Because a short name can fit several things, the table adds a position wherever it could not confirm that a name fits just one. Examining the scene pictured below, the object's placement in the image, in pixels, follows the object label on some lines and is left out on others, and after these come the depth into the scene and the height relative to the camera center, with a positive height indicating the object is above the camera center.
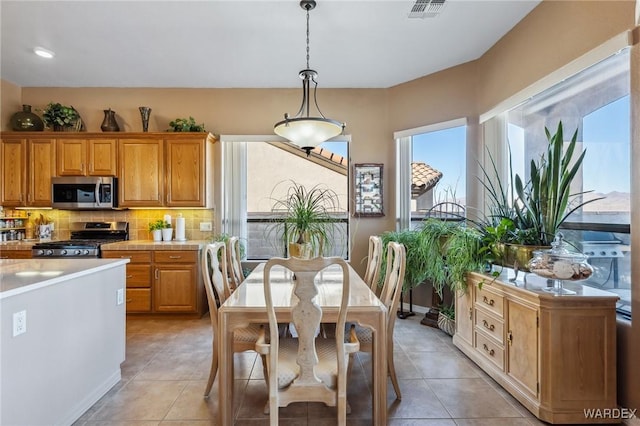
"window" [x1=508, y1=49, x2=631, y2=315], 2.08 +0.34
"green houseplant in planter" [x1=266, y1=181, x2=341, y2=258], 2.45 -0.12
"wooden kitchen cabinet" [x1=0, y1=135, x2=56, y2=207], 4.03 +0.56
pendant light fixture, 2.34 +0.63
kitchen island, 1.57 -0.70
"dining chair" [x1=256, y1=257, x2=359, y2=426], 1.55 -0.72
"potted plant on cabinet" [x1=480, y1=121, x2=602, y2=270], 2.16 -0.01
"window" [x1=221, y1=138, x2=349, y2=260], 4.46 +0.46
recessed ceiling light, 3.38 +1.72
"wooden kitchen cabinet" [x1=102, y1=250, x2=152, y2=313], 3.84 -0.76
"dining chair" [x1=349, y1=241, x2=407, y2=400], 2.12 -0.62
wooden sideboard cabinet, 1.93 -0.85
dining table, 1.77 -0.59
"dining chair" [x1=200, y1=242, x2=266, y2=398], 2.10 -0.69
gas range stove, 3.77 -0.33
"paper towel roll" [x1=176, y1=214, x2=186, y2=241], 4.28 -0.18
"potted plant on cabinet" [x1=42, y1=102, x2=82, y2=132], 4.10 +1.23
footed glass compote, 1.97 -0.33
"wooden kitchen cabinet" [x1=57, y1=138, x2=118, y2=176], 4.05 +0.71
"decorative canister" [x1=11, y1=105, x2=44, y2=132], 4.09 +1.18
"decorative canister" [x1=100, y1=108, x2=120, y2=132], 4.16 +1.17
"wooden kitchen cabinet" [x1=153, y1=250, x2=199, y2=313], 3.85 -0.82
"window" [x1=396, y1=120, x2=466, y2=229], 3.84 +0.55
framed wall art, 4.36 +0.31
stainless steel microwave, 4.02 +0.27
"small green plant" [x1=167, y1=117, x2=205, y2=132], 4.12 +1.13
